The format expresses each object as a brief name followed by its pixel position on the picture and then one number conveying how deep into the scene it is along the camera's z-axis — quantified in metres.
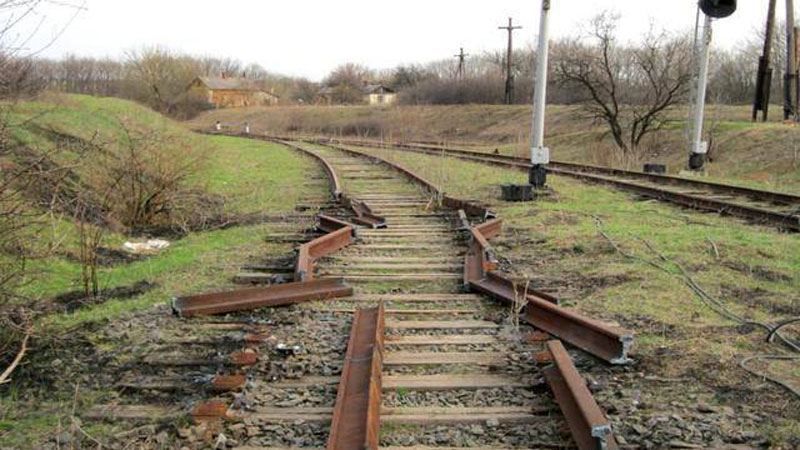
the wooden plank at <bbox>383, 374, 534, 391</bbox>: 4.65
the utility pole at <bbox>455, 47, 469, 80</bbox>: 76.20
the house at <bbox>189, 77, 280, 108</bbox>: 108.50
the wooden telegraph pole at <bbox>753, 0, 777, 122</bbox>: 30.06
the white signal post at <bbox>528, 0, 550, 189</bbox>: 14.24
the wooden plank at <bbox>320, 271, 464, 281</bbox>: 7.62
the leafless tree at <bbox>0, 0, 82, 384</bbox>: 5.27
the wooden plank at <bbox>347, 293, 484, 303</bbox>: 6.80
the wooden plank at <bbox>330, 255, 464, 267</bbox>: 8.40
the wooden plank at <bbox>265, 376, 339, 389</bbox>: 4.72
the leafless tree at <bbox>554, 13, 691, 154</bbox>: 33.56
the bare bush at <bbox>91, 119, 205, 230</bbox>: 12.45
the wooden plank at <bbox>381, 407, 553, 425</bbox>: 4.14
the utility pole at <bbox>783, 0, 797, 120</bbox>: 29.14
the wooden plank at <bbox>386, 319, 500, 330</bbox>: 5.92
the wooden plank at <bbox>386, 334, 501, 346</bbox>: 5.53
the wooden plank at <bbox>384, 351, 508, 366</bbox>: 5.09
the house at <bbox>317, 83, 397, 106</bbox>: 103.18
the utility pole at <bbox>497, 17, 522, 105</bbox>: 61.41
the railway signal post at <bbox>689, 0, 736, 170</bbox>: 18.11
